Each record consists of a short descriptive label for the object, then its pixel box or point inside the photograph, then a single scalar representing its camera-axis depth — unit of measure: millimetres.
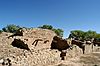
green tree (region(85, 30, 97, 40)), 30466
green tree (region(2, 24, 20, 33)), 28416
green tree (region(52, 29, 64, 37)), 29456
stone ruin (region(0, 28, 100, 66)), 5951
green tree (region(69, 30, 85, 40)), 30907
